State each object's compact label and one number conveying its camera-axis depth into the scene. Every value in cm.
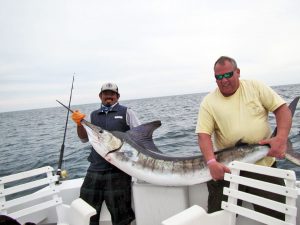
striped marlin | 316
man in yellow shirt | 280
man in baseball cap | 350
